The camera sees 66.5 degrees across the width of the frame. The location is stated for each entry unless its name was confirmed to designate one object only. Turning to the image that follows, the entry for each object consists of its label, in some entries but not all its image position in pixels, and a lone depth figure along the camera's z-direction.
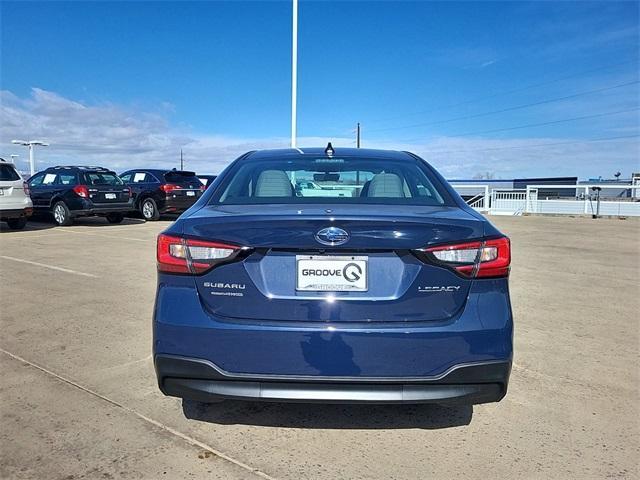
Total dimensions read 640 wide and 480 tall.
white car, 11.41
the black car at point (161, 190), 15.38
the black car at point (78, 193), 13.30
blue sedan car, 2.13
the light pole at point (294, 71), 17.67
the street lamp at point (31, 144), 29.80
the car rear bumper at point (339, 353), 2.12
